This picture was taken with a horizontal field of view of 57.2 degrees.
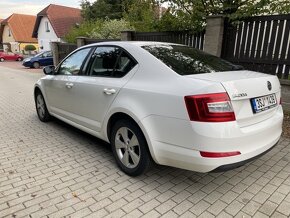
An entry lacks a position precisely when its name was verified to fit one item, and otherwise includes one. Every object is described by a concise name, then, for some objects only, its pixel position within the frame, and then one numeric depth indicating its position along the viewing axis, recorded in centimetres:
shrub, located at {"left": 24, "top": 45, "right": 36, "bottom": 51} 4096
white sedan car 248
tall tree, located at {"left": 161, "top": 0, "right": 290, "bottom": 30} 660
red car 3516
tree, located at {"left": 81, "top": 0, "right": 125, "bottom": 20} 2450
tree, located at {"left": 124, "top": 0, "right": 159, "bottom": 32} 912
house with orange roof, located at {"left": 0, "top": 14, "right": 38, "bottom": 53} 4425
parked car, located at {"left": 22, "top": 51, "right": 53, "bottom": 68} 2266
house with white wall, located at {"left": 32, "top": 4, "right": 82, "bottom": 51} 3206
